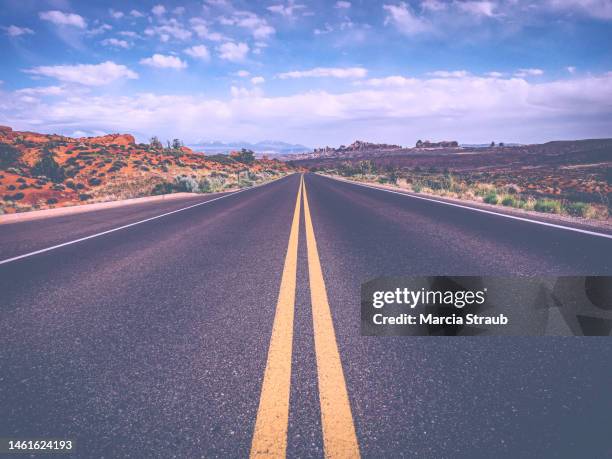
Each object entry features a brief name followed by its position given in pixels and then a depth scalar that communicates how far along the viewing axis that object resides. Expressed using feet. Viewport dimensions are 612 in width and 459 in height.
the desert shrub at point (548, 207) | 34.82
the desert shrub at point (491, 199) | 43.52
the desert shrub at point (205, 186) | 84.99
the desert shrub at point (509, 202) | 39.87
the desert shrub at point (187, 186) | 85.88
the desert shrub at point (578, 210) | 32.24
